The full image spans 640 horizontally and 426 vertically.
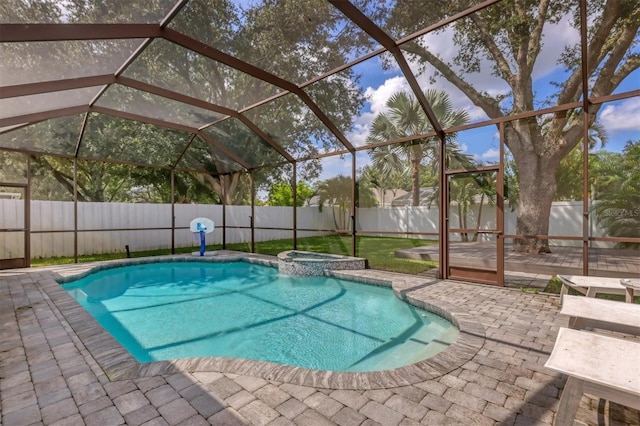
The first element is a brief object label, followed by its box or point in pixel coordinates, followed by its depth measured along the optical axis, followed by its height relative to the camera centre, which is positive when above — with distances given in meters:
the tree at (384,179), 8.08 +1.00
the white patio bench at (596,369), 1.46 -0.83
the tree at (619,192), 4.88 +0.36
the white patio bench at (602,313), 2.37 -0.85
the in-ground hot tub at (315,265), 7.36 -1.31
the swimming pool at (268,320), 3.64 -1.71
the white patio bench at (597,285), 3.34 -0.84
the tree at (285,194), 13.84 +0.97
